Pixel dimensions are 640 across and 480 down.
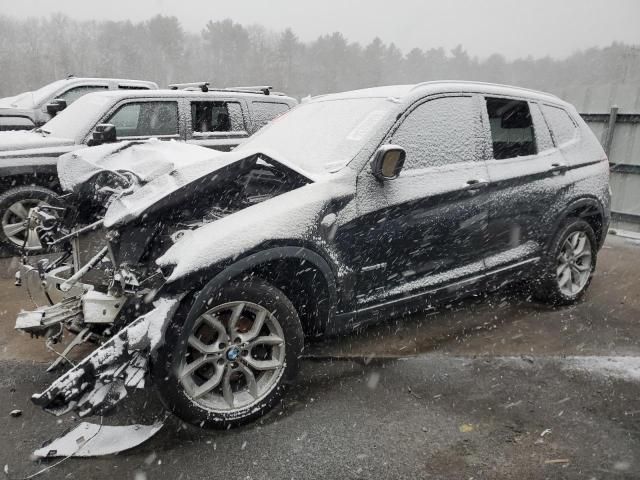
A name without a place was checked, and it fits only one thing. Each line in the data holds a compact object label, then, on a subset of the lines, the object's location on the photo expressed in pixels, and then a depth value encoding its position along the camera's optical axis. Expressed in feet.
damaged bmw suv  8.31
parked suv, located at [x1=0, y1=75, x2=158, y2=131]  32.86
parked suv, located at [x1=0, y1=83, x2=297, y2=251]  18.86
